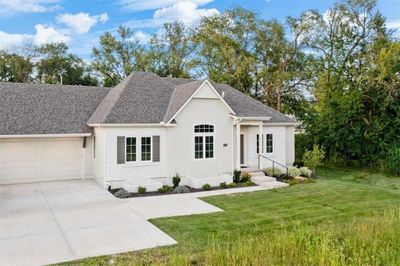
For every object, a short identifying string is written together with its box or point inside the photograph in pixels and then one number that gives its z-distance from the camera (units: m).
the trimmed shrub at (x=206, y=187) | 15.81
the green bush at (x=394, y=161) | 21.05
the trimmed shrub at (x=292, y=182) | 16.84
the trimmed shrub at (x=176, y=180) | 16.11
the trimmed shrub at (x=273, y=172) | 18.75
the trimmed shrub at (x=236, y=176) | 17.28
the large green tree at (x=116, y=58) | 39.53
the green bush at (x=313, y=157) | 19.58
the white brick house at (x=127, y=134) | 15.98
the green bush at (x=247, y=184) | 16.75
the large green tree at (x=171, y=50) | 39.69
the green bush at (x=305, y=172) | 19.05
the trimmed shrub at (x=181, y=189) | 15.17
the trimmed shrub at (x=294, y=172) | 18.58
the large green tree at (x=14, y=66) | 38.34
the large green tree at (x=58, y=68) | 40.09
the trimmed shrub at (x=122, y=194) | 14.05
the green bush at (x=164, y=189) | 15.20
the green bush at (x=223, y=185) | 16.27
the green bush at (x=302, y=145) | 26.86
